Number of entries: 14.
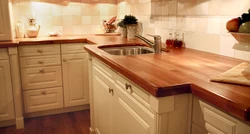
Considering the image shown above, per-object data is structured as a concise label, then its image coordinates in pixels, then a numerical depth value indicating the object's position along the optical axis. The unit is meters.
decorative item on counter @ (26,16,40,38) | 2.87
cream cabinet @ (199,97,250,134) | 0.79
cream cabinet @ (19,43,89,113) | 2.63
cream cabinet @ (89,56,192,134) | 1.00
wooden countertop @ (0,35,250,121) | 0.80
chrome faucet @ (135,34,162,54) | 1.86
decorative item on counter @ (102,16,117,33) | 3.22
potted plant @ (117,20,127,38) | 2.80
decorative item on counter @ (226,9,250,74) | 1.01
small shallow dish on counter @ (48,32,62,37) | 3.04
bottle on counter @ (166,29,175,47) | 2.07
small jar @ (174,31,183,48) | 2.01
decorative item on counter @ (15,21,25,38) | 2.87
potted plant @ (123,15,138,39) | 2.74
